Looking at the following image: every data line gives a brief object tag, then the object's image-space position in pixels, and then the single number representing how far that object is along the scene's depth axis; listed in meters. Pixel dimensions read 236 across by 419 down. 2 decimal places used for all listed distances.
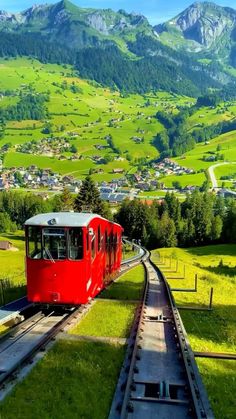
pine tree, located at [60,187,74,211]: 122.65
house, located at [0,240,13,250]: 92.75
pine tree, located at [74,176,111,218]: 108.25
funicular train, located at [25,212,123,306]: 20.11
